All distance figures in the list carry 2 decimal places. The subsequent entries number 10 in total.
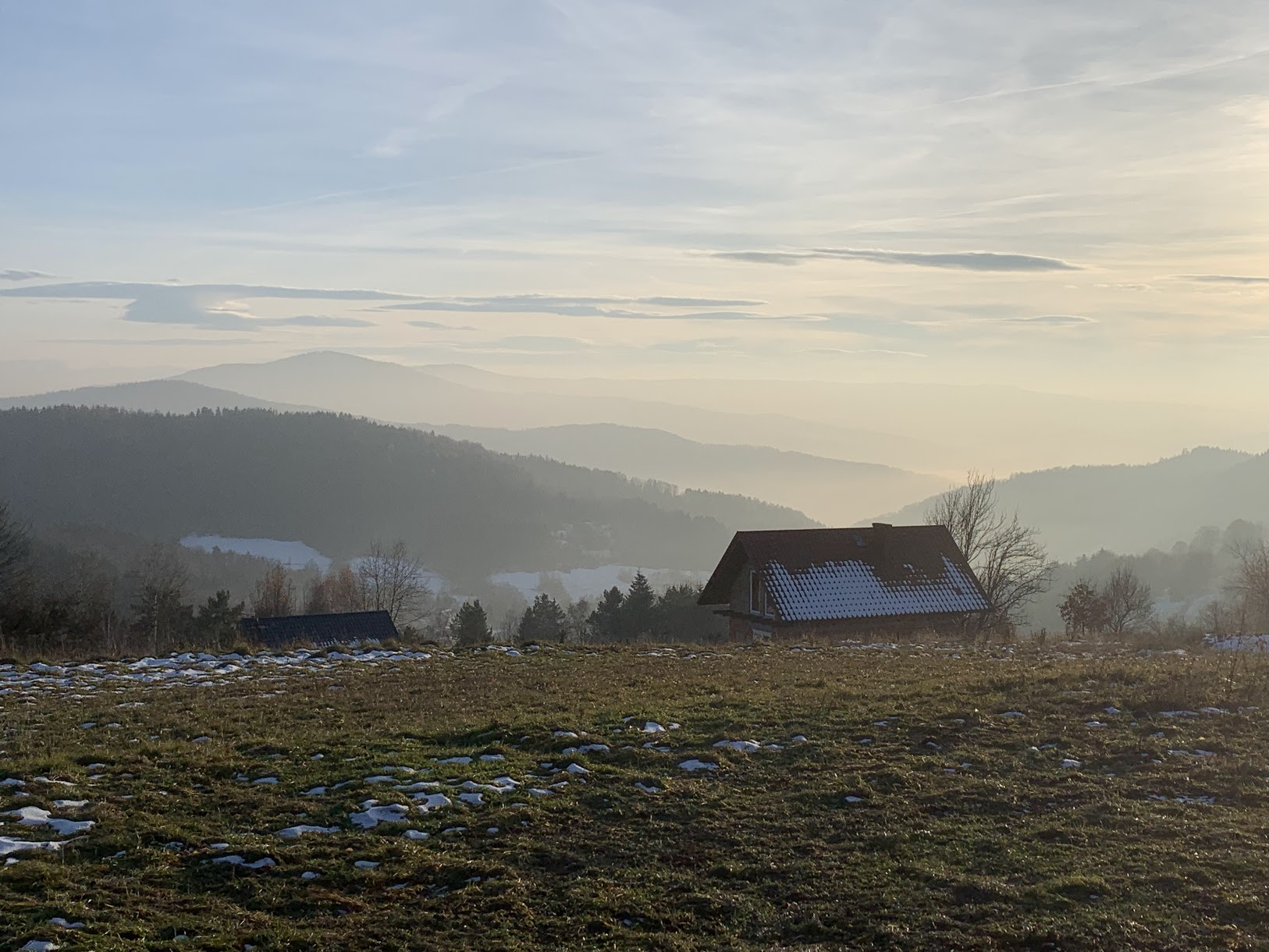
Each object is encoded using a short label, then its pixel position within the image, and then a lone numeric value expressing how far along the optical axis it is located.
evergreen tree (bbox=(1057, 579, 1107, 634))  40.06
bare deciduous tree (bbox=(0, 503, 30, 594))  47.88
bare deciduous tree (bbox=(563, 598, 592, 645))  50.68
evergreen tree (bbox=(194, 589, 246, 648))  44.44
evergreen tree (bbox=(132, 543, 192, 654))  45.50
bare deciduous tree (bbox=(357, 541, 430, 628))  74.62
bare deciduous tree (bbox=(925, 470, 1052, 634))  48.00
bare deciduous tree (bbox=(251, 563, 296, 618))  68.81
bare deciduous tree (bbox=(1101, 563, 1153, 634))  43.17
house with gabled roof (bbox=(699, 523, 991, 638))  37.16
